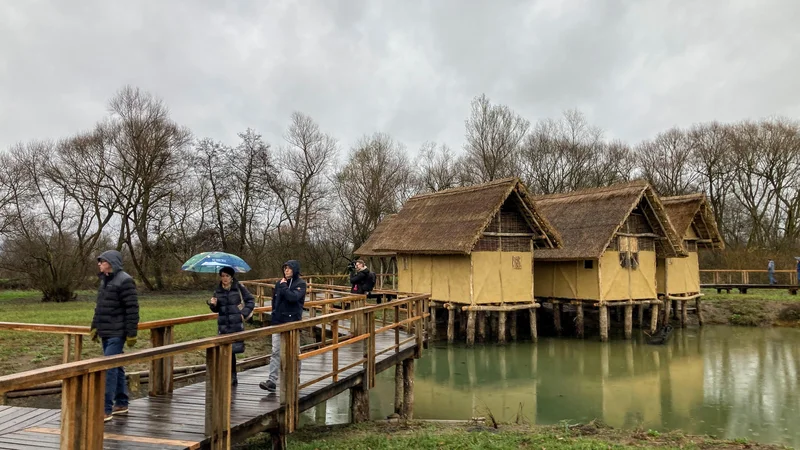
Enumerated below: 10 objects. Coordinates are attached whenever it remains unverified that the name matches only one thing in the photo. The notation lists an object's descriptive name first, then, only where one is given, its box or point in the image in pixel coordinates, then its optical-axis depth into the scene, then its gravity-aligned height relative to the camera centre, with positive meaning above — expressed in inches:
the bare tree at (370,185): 1592.0 +247.1
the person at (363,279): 551.8 -14.8
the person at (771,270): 1154.7 -17.5
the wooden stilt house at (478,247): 748.6 +24.4
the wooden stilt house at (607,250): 820.6 +20.7
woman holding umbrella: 270.1 -20.5
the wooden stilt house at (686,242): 1000.2 +42.3
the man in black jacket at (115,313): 227.3 -20.2
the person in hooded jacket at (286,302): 283.4 -19.7
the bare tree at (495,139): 1588.3 +373.1
